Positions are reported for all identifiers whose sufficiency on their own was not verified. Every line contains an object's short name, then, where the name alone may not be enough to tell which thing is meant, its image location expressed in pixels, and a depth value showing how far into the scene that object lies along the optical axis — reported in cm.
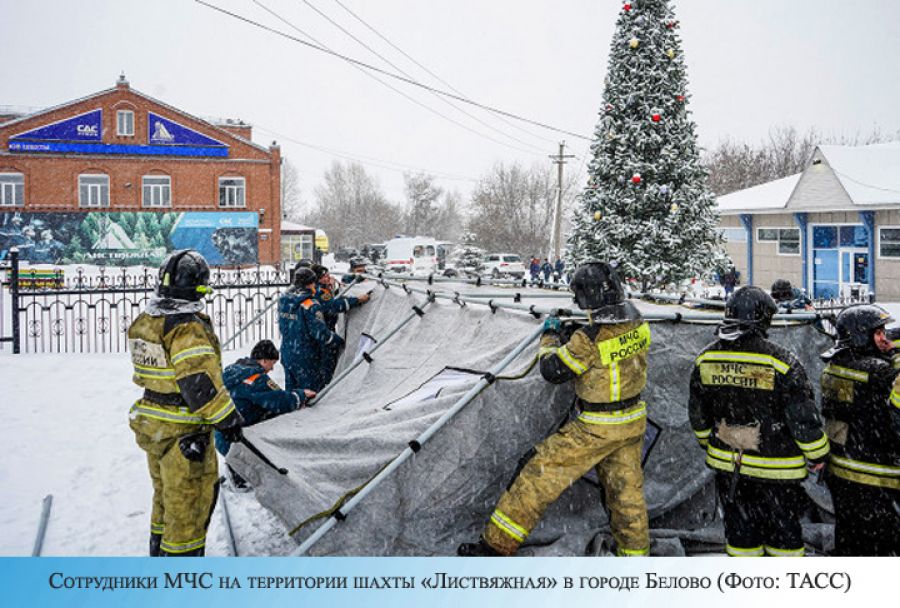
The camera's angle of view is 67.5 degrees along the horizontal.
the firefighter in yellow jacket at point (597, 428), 366
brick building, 2884
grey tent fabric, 386
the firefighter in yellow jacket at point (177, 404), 357
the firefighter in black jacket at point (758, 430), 341
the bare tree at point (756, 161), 2469
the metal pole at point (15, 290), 993
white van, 3441
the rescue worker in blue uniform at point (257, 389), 491
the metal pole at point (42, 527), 434
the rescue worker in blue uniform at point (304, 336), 665
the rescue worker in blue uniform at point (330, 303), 699
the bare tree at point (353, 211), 5778
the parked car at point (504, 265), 3397
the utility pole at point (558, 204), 3055
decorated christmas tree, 1391
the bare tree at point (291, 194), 6575
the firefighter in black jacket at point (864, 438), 357
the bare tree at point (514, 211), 4253
